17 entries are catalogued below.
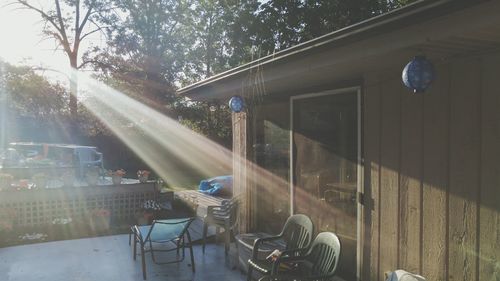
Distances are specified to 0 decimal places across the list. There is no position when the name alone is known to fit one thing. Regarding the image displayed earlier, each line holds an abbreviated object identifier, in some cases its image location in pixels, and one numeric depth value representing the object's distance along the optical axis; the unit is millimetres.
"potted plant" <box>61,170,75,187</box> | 7508
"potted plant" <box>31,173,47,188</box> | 7263
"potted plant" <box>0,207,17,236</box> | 6490
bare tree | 19984
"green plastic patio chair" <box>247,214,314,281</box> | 3690
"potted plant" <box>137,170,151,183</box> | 8281
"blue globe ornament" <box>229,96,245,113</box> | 5309
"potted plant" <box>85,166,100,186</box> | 7798
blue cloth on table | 9836
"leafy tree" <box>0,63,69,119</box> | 18422
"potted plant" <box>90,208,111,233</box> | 7008
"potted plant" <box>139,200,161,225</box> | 7090
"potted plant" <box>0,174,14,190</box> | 6883
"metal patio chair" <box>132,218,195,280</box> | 4832
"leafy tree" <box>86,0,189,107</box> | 18438
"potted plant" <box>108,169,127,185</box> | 7946
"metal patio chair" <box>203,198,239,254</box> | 5525
